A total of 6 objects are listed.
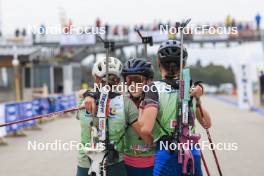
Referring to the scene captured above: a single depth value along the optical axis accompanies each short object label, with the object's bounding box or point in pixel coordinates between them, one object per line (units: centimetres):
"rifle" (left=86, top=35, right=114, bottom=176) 688
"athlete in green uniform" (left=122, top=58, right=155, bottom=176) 771
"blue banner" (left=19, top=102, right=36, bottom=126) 2969
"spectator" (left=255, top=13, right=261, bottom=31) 5472
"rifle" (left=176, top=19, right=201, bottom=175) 633
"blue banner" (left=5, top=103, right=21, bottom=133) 2629
